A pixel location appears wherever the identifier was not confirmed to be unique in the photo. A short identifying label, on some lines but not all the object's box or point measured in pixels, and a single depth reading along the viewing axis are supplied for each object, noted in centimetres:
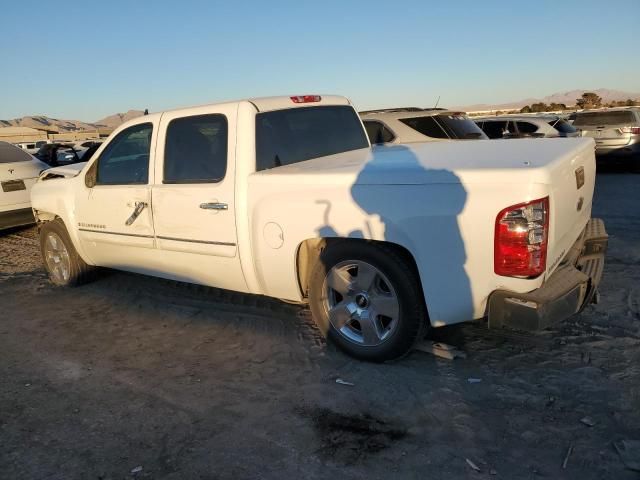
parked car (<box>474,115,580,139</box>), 1223
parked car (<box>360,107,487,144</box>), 824
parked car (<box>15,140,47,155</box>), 2442
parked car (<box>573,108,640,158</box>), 1308
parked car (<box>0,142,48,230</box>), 800
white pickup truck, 300
